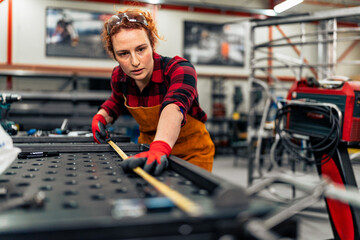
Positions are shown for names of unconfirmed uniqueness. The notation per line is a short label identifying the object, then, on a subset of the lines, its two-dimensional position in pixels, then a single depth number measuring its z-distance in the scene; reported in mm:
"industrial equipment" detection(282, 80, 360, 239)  2012
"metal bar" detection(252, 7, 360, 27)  2777
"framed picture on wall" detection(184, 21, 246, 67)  7895
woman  1167
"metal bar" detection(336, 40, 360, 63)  8958
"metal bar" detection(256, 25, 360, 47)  2837
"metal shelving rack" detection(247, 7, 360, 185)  2900
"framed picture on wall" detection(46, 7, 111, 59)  6945
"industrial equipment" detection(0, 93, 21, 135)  1786
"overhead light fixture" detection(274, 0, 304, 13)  5676
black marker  1149
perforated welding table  504
